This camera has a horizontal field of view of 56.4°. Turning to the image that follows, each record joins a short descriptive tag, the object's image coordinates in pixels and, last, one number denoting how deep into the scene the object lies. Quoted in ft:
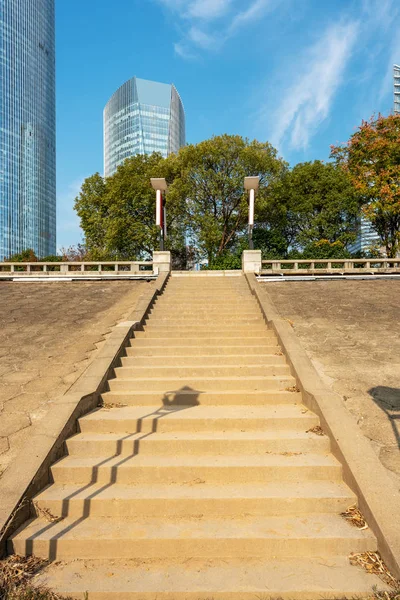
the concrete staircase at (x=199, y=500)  9.00
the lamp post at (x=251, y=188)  51.30
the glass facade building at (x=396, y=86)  462.07
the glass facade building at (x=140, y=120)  421.18
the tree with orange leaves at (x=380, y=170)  73.00
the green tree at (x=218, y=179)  84.84
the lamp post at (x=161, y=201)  54.03
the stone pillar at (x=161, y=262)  48.98
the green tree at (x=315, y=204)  92.63
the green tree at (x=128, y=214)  95.76
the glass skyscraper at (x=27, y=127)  360.07
